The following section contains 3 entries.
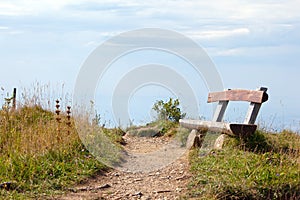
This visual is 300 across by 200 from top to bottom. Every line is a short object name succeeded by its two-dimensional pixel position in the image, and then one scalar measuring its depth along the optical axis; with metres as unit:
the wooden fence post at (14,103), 11.74
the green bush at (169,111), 12.51
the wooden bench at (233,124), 8.40
